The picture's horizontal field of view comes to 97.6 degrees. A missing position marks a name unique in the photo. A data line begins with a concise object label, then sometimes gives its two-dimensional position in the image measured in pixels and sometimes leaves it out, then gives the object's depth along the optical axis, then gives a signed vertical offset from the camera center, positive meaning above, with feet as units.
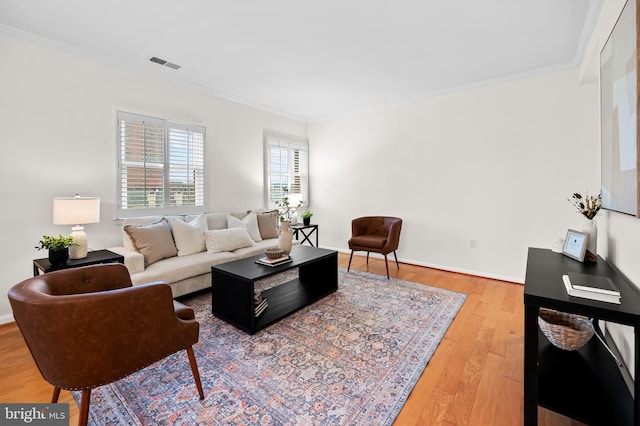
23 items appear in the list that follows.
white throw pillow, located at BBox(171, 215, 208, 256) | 11.01 -1.09
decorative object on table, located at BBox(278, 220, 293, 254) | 10.02 -1.08
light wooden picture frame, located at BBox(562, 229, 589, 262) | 6.29 -0.83
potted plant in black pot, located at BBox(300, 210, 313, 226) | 16.97 -0.42
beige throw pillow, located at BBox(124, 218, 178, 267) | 9.82 -1.11
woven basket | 5.35 -2.39
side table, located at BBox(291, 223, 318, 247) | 16.16 -1.32
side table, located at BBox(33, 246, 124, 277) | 7.80 -1.52
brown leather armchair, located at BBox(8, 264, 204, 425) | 3.96 -1.84
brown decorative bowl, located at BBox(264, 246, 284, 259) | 9.48 -1.46
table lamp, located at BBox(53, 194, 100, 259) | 8.26 -0.14
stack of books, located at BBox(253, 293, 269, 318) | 8.39 -2.93
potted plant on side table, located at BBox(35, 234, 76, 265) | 7.80 -1.08
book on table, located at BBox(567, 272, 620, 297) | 4.16 -1.18
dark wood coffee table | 8.08 -2.68
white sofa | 9.44 -1.41
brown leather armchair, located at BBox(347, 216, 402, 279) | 13.00 -1.23
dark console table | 3.93 -2.87
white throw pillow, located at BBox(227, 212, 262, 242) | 13.33 -0.66
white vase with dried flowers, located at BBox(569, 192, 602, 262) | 6.80 -0.30
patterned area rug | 5.16 -3.66
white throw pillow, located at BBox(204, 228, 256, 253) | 11.50 -1.24
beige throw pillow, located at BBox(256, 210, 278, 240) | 14.30 -0.78
